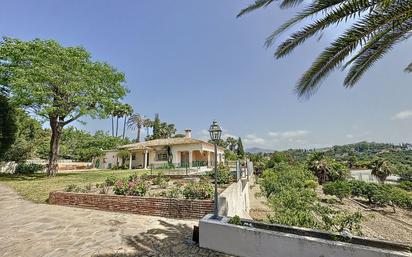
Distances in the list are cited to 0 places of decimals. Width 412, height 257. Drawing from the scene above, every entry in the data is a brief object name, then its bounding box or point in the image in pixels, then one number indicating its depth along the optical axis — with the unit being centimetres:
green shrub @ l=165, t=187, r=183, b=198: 806
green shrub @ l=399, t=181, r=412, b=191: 3479
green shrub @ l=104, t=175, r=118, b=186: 1191
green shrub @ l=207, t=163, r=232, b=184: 1205
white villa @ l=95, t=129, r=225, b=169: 2916
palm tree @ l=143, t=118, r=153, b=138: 6259
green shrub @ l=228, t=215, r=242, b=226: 511
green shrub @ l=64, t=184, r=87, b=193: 997
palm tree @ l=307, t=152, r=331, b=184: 3572
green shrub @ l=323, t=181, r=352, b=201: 2453
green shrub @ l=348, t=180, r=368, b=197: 2629
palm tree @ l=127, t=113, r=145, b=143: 6206
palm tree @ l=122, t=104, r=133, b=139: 2250
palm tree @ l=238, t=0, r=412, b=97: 401
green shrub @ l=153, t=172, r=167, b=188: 1254
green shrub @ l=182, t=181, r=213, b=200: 758
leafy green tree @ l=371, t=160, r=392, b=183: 3694
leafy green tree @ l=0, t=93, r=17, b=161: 1961
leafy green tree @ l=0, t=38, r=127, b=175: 1636
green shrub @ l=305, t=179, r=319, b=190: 2333
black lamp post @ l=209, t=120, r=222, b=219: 591
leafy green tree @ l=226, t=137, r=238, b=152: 7314
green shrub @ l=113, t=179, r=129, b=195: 888
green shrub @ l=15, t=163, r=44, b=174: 2338
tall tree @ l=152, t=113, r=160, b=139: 5850
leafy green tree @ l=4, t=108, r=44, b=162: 2156
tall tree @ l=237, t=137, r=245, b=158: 6419
